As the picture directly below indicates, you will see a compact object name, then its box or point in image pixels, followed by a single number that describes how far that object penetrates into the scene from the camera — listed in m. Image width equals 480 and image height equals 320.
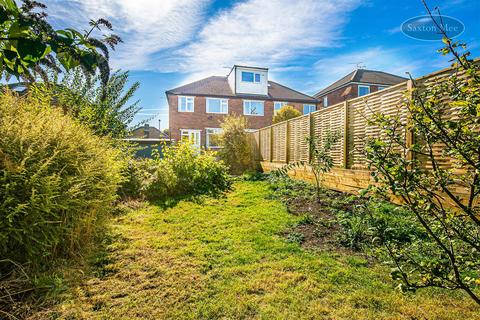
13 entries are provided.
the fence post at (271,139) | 11.63
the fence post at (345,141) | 6.15
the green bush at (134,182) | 6.66
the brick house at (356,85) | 24.08
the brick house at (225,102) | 20.72
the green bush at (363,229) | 3.17
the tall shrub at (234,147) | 12.59
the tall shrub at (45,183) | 2.27
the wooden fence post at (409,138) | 4.25
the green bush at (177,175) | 6.75
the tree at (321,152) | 5.29
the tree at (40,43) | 1.01
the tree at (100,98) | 6.28
